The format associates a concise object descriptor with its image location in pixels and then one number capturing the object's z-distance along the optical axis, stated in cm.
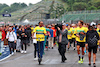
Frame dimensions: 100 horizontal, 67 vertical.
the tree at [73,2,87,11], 13973
